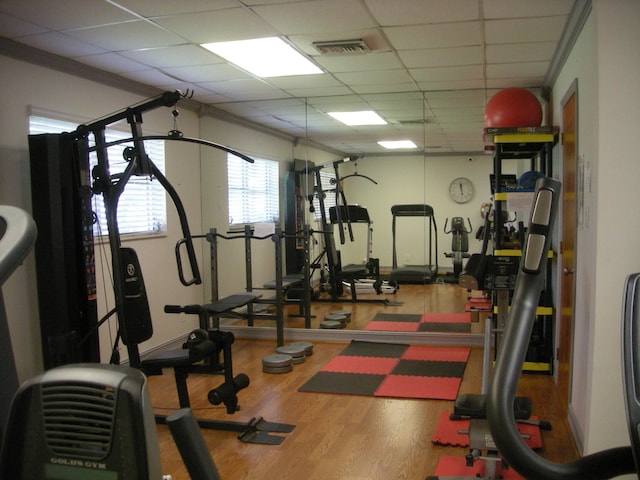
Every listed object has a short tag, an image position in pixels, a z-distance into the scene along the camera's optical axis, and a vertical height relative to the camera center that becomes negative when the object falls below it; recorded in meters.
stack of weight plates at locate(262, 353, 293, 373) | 4.47 -1.20
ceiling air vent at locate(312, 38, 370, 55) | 3.57 +1.07
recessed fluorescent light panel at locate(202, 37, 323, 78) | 3.61 +1.08
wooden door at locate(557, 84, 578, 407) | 3.38 -0.21
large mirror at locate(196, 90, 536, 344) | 5.67 +0.17
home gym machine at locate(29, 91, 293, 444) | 2.79 -0.30
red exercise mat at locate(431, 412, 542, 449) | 3.05 -1.26
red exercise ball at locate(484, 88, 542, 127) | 4.13 +0.74
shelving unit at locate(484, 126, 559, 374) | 3.97 +0.08
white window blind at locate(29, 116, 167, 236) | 4.29 +0.13
